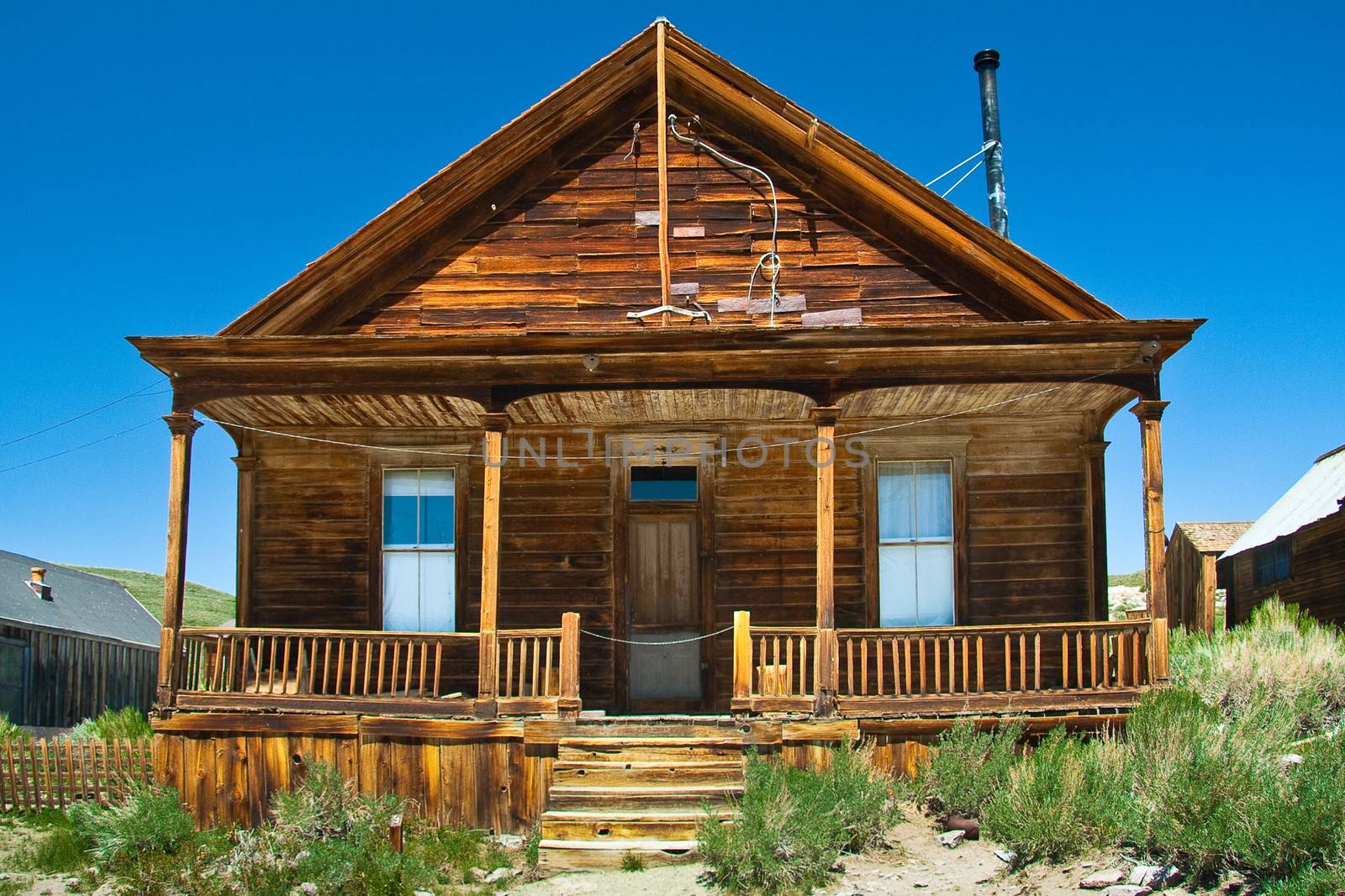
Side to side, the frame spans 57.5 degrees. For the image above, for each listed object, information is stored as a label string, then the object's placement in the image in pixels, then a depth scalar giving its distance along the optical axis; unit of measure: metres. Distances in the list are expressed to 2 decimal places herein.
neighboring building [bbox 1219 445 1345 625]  22.05
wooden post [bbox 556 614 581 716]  10.44
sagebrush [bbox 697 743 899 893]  8.23
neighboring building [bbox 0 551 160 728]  23.30
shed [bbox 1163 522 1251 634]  27.09
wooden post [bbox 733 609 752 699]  10.45
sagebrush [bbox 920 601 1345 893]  7.25
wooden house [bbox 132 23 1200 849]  12.38
